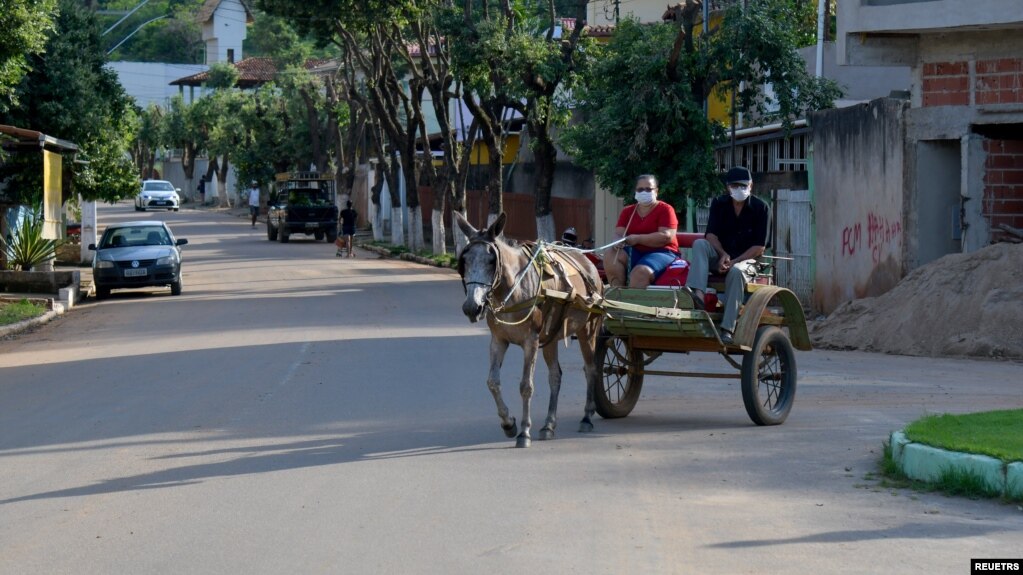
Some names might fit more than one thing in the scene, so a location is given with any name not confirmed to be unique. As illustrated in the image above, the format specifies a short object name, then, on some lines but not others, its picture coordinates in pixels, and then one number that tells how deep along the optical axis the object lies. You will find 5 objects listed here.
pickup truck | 49.09
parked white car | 77.81
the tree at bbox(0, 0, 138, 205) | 27.56
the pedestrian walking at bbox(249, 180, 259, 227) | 64.76
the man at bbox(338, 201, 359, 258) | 39.67
